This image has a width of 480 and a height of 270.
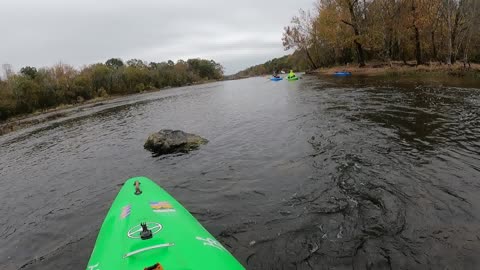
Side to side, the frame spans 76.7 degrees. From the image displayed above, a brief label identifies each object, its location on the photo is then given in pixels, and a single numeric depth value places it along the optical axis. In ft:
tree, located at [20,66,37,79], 215.47
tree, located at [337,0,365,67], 134.10
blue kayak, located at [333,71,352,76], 132.08
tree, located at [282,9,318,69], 198.49
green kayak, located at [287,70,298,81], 139.29
